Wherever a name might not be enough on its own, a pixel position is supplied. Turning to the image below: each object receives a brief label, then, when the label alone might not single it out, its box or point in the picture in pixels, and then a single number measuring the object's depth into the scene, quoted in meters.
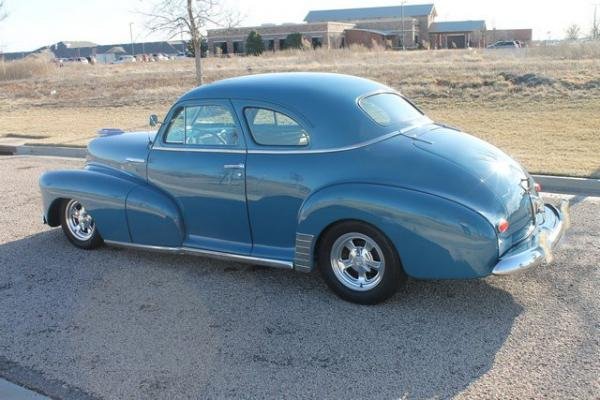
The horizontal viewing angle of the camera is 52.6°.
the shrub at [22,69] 38.06
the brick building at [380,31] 74.94
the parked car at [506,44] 60.36
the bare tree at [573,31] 75.37
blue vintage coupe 4.18
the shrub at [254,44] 66.44
